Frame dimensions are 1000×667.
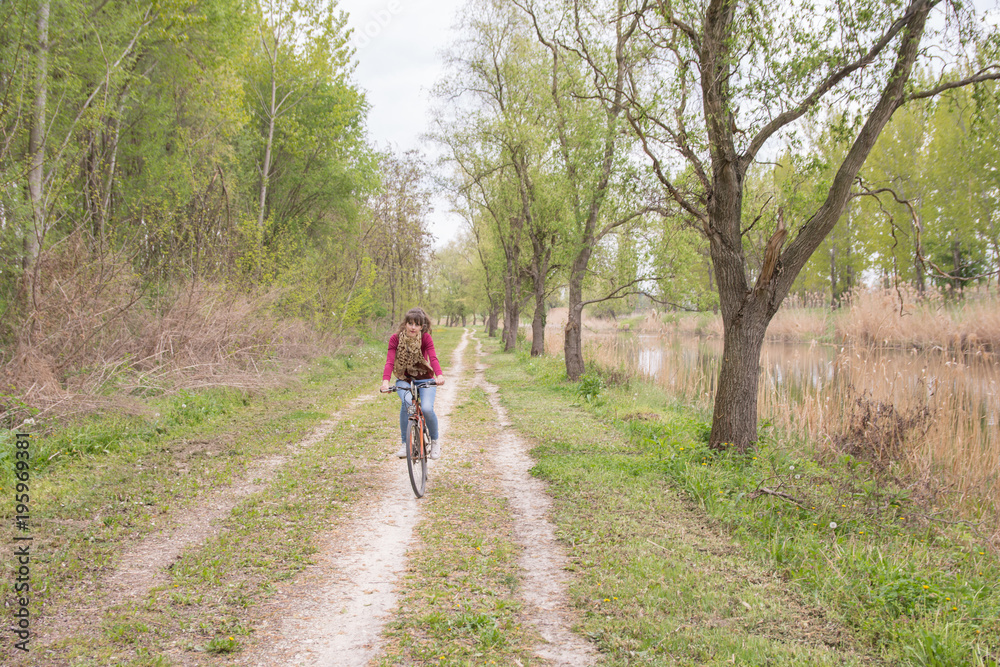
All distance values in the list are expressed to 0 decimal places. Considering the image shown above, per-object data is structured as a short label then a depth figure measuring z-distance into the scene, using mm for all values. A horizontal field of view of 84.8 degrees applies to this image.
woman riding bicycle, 6605
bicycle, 6293
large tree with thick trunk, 6152
